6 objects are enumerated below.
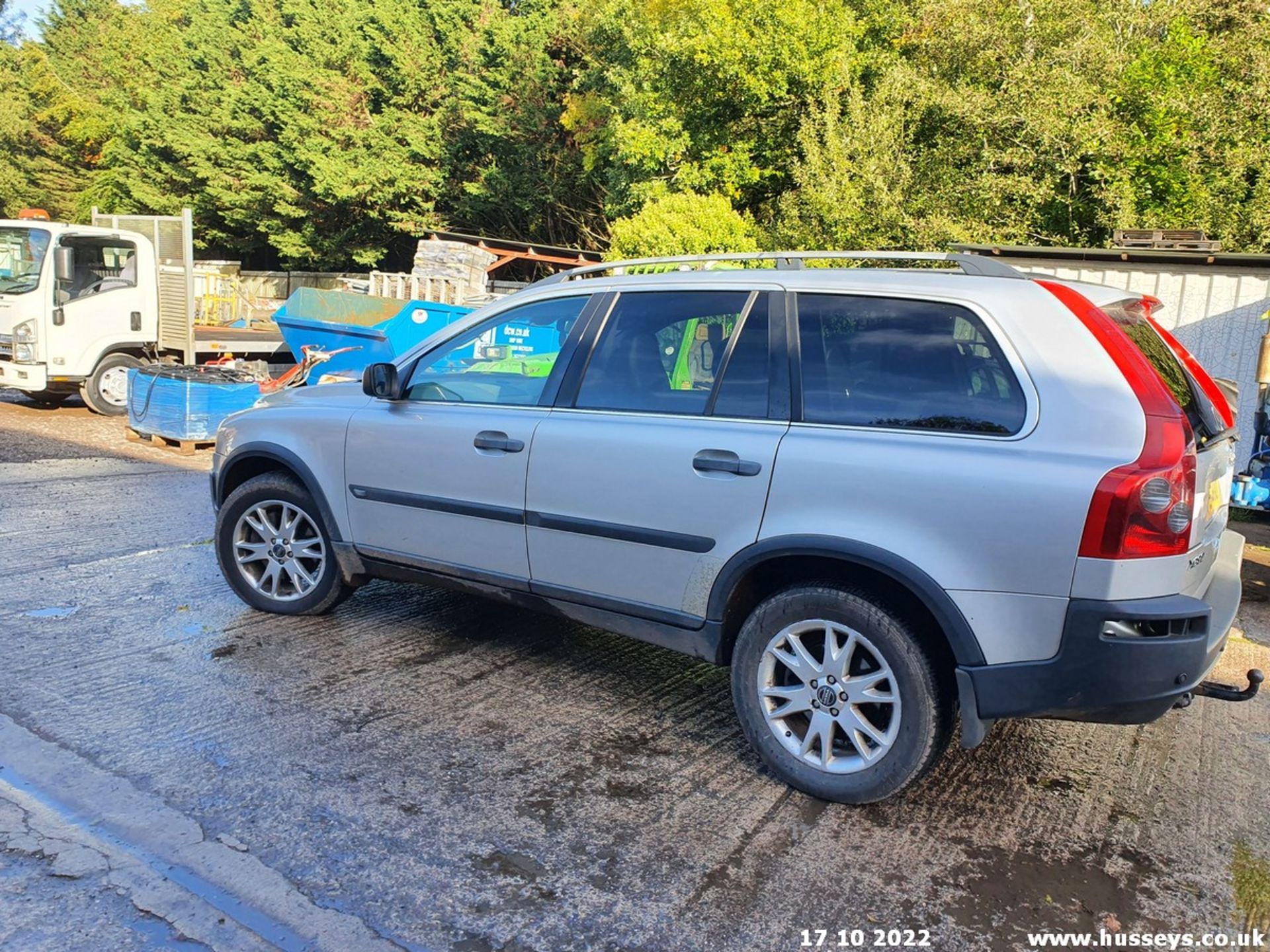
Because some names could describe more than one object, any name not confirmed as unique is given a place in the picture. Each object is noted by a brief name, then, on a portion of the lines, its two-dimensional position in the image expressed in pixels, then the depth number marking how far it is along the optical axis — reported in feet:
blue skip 41.91
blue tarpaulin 34.35
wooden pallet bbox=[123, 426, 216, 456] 34.53
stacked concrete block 68.69
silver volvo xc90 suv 9.82
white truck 38.83
